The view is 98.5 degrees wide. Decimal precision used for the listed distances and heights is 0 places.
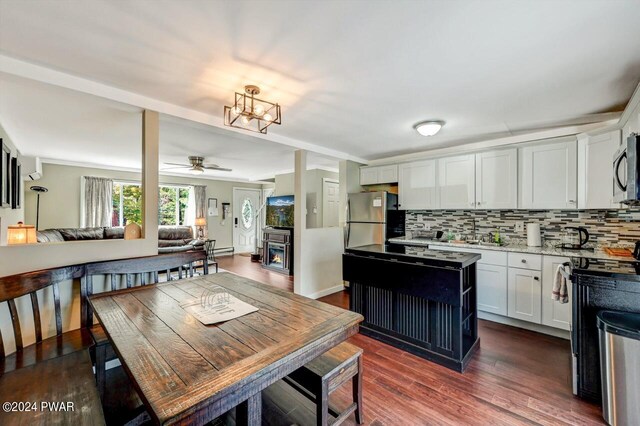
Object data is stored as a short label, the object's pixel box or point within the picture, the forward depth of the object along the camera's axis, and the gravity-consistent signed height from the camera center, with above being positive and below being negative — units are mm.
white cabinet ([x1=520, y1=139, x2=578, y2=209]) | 3135 +463
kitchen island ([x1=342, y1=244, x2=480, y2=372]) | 2352 -821
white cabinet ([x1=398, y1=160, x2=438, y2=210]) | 4270 +451
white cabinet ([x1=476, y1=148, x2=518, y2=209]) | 3543 +459
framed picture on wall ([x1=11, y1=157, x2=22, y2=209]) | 3613 +409
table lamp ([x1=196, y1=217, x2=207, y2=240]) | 7377 -318
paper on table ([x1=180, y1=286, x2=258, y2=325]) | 1468 -553
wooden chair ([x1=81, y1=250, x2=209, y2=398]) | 1793 -498
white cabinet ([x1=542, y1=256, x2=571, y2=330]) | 2896 -965
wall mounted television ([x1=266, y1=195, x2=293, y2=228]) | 6512 +55
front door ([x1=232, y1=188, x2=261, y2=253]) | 8672 -187
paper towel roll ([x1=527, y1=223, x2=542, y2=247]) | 3422 -275
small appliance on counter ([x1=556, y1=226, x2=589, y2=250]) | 3188 -287
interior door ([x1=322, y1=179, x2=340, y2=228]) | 6350 +251
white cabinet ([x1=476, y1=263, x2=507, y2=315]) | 3289 -912
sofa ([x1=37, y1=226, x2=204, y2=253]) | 4762 -459
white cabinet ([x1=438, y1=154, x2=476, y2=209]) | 3893 +463
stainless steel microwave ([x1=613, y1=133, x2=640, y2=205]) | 1824 +306
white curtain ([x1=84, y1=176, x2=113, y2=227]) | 6172 +265
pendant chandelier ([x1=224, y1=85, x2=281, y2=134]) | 2240 +954
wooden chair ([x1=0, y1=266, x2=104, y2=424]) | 1169 -838
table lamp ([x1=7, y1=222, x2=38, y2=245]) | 2212 -179
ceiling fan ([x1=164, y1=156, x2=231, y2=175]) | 5120 +940
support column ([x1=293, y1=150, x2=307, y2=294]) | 3990 -69
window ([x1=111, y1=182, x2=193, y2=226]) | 6827 +229
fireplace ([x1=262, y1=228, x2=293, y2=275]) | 6094 -850
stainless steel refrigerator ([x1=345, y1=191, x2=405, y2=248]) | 4457 -79
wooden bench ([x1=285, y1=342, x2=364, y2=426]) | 1465 -931
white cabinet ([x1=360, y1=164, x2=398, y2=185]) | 4750 +699
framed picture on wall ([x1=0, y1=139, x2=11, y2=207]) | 2826 +399
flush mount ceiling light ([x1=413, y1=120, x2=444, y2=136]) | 3031 +965
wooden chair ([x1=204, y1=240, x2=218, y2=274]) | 5707 -744
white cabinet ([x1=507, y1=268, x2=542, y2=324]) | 3059 -919
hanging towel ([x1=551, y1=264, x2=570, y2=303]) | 2369 -649
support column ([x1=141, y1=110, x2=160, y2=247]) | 2469 +340
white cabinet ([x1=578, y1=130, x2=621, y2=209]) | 2760 +466
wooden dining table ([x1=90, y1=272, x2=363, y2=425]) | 883 -563
